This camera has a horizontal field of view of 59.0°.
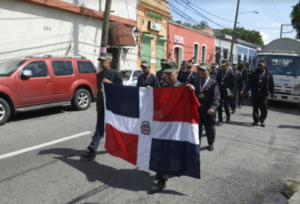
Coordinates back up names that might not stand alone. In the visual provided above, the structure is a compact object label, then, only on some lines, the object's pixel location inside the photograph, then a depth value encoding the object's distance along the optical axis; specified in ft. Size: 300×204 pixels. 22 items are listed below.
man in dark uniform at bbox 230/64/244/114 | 33.70
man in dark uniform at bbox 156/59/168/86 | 25.73
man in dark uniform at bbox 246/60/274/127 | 27.30
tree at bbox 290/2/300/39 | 95.26
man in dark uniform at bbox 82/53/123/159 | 16.56
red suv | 25.73
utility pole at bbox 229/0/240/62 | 92.96
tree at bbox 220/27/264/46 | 219.86
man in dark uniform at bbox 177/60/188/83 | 28.08
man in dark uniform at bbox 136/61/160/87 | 19.71
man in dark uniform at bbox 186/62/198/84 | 27.06
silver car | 39.01
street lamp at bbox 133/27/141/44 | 60.03
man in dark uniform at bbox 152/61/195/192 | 12.73
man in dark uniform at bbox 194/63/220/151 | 17.67
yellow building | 63.52
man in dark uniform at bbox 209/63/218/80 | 25.94
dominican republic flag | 12.38
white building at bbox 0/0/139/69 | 38.27
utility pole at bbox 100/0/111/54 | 39.75
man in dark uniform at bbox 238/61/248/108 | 45.03
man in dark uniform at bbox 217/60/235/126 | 27.68
